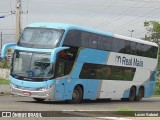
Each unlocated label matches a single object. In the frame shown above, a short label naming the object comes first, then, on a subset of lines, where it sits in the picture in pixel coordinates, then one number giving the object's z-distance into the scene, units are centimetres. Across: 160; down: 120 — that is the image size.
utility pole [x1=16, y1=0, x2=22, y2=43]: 4000
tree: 8100
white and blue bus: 2300
